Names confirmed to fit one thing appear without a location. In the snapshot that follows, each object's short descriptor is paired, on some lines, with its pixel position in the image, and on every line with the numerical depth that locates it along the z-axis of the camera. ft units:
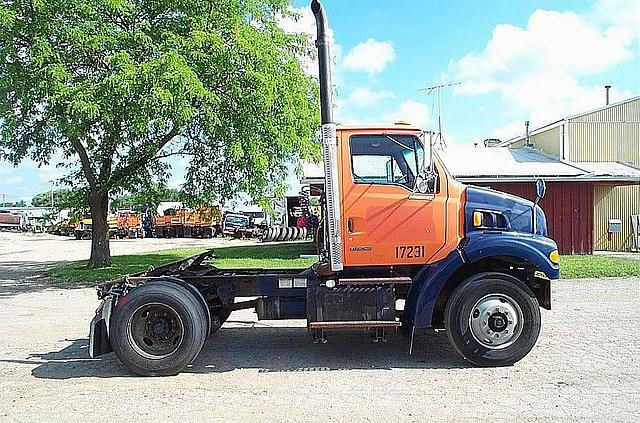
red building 78.79
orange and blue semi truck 24.81
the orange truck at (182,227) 168.76
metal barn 92.99
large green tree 47.21
